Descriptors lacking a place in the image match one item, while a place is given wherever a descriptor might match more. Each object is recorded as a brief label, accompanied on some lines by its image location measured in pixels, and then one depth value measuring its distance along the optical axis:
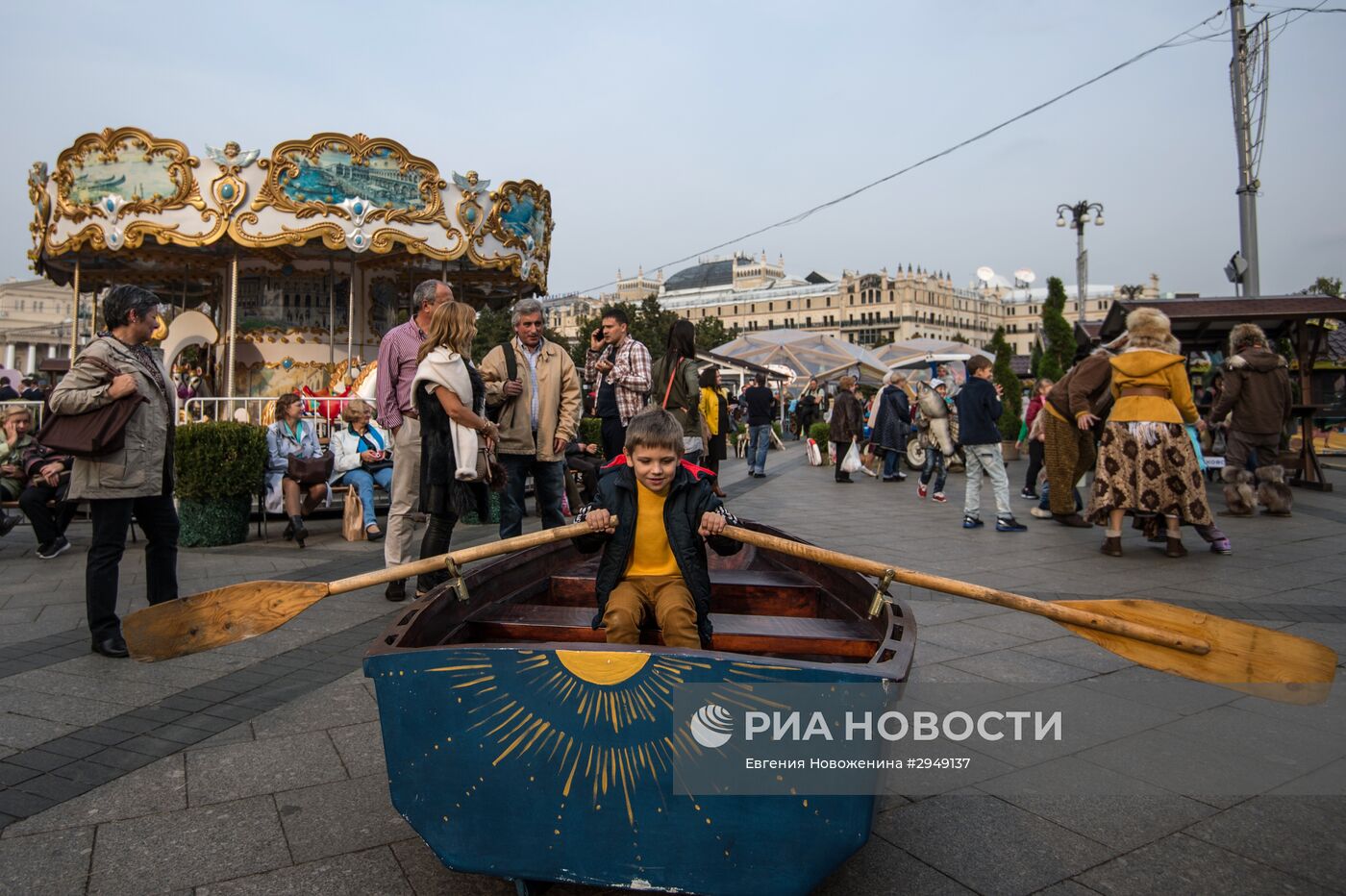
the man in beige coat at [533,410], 6.02
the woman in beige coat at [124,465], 4.44
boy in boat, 3.09
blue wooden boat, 1.96
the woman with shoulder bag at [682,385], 7.66
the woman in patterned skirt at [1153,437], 7.00
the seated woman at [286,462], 8.38
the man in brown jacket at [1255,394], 9.33
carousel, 13.74
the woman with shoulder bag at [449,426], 5.20
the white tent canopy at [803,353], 24.31
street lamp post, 30.80
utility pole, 13.20
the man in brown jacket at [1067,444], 8.34
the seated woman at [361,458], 8.62
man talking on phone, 7.14
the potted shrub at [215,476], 7.88
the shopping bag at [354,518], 8.45
